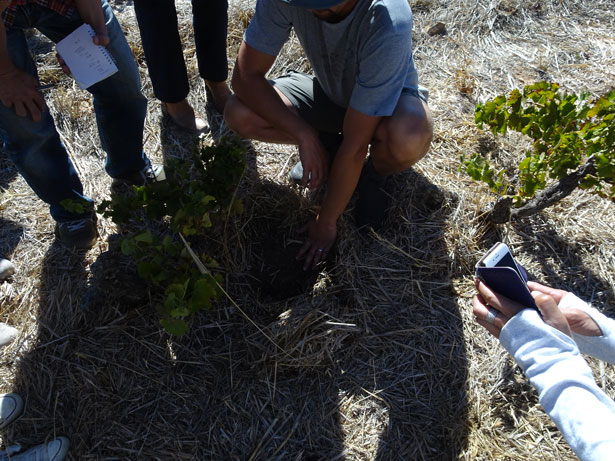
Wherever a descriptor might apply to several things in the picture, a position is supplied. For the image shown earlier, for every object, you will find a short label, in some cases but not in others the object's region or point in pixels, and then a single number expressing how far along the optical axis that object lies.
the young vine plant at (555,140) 1.79
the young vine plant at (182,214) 1.63
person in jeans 1.84
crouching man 1.74
